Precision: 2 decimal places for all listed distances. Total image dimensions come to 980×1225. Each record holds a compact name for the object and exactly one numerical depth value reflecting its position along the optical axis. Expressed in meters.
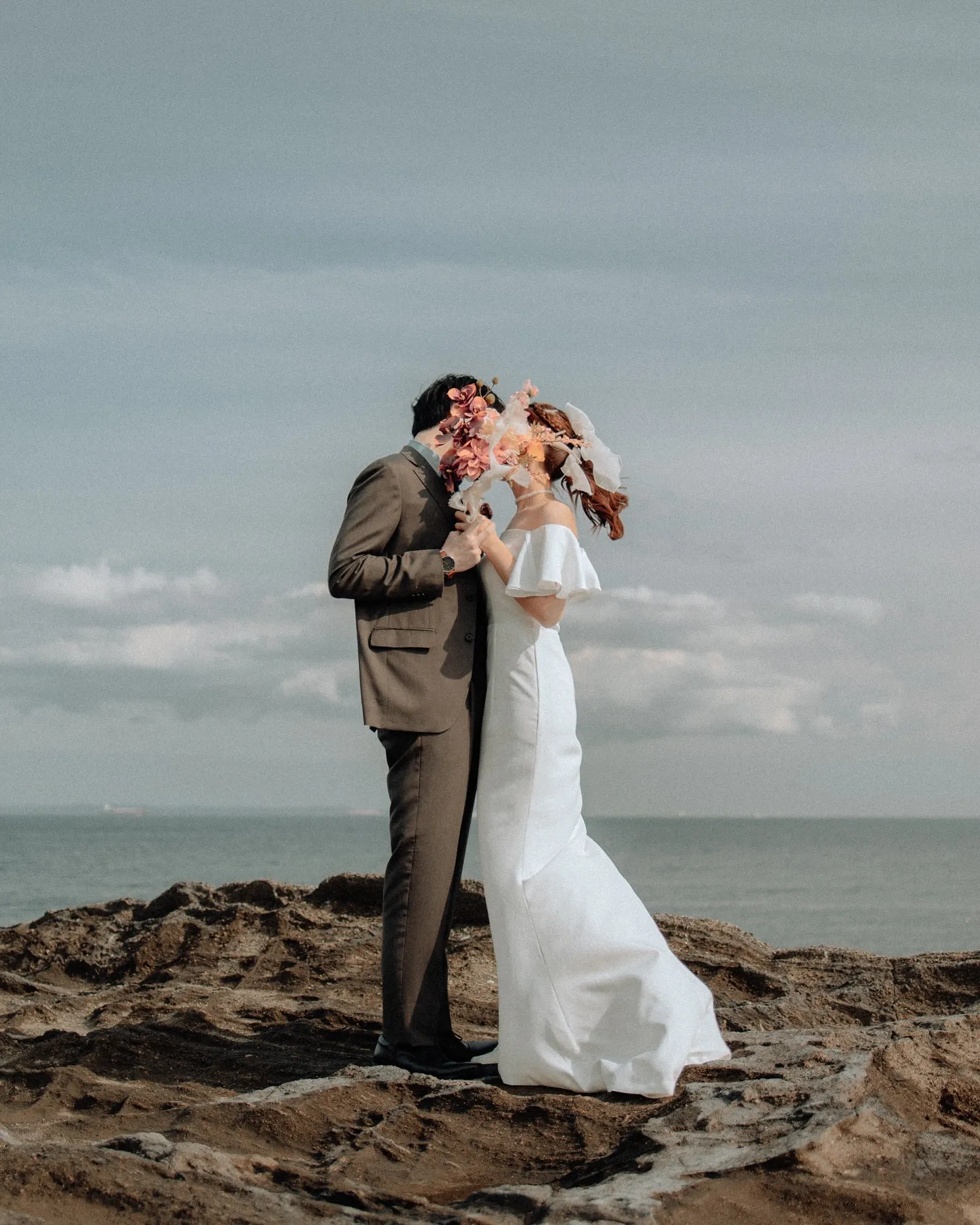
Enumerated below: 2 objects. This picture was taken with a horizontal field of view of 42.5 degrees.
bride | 4.12
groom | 4.51
